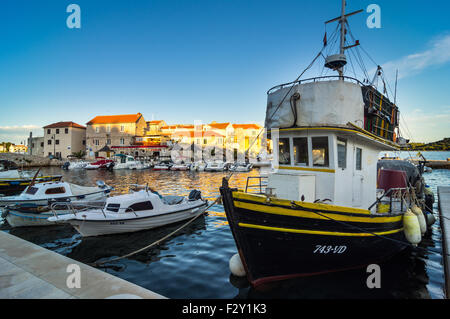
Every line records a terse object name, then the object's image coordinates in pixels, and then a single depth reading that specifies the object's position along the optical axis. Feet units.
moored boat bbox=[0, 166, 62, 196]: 72.23
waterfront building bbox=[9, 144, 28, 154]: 458.17
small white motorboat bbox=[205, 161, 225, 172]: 165.92
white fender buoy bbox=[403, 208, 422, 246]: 27.02
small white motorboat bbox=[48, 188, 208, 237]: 36.22
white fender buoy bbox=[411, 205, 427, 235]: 30.63
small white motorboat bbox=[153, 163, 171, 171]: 177.68
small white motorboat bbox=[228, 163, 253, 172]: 161.68
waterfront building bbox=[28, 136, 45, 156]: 254.27
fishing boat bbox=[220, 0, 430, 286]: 20.22
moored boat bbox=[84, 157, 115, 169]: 180.02
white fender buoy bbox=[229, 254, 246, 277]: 25.55
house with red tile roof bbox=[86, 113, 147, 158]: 243.40
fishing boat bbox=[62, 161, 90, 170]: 187.22
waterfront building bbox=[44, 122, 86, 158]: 244.63
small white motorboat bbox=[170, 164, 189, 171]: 171.42
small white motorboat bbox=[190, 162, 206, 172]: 169.07
